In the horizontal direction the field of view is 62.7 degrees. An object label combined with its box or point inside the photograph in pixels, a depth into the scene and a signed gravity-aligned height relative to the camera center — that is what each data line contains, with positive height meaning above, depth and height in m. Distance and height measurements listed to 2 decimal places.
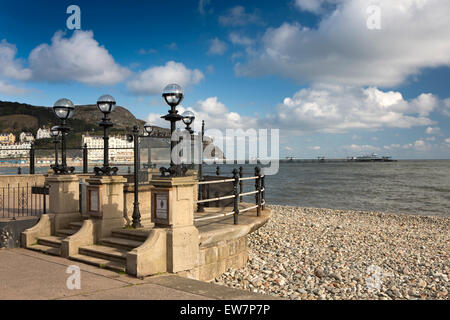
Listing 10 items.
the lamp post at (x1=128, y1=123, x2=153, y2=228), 8.49 -0.52
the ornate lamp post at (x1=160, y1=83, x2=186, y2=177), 7.28 +1.14
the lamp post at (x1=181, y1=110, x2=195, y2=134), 13.04 +1.47
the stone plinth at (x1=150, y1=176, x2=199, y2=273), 6.92 -1.10
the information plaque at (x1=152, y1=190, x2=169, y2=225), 7.00 -0.89
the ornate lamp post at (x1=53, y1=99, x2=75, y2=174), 9.51 +1.18
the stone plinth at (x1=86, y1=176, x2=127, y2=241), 8.45 -0.99
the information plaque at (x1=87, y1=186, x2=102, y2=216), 8.48 -0.93
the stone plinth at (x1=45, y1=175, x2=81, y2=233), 9.51 -0.97
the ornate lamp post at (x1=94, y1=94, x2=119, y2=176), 8.86 +1.13
